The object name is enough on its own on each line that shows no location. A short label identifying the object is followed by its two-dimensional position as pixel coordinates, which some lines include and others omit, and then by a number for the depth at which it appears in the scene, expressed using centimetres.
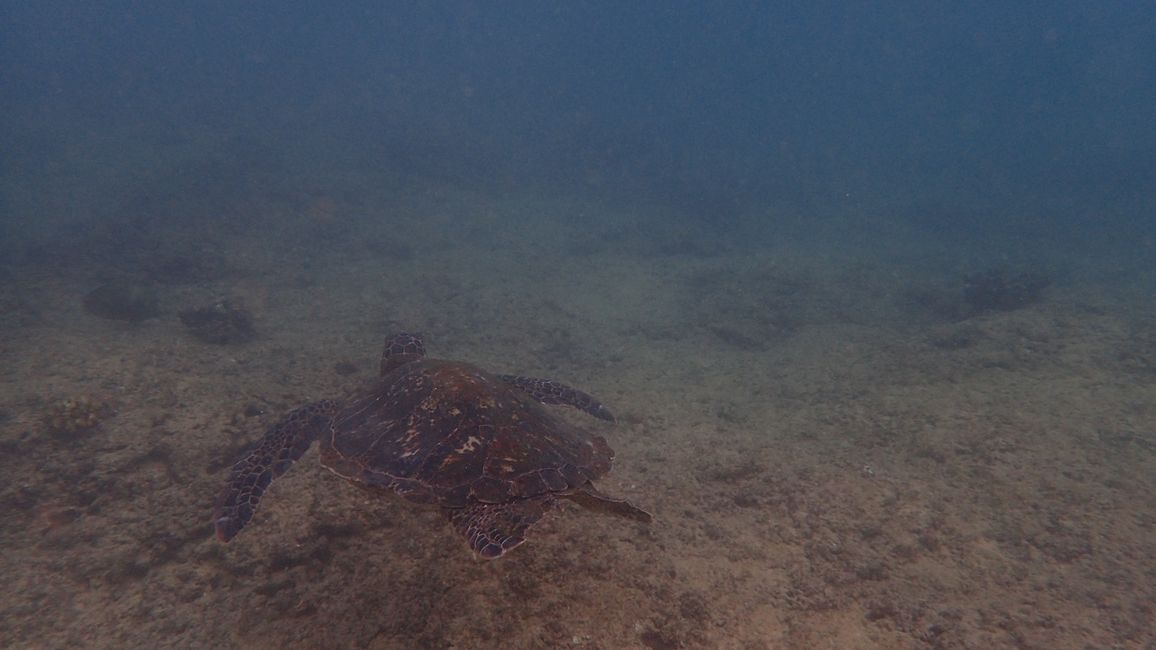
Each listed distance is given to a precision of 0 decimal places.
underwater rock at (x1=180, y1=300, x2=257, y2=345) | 899
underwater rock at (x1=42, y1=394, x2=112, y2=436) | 509
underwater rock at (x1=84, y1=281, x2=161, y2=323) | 983
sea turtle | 349
